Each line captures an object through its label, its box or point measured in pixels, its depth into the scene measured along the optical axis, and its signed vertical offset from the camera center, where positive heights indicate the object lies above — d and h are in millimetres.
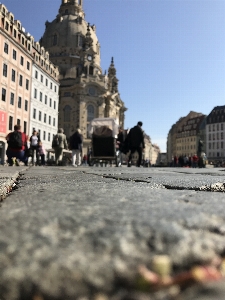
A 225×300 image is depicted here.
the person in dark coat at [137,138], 10112 +947
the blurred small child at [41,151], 13735 +421
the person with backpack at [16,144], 9030 +523
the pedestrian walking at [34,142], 13136 +889
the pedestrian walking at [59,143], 12297 +803
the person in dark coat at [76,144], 12563 +766
